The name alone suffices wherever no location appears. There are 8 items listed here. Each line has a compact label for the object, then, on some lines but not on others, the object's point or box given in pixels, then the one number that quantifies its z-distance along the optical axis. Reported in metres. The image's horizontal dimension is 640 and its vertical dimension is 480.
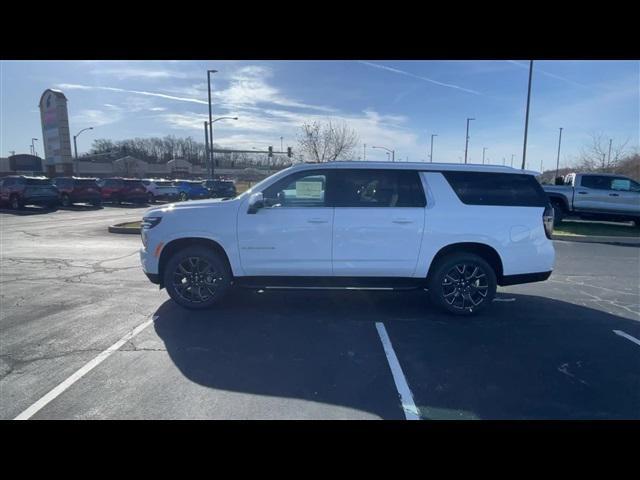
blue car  29.88
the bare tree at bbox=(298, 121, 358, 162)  27.22
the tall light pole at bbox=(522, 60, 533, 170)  17.13
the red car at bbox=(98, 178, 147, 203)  25.50
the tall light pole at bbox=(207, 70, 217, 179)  24.68
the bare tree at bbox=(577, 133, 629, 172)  33.16
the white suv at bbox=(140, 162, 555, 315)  4.64
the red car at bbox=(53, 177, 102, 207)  22.12
